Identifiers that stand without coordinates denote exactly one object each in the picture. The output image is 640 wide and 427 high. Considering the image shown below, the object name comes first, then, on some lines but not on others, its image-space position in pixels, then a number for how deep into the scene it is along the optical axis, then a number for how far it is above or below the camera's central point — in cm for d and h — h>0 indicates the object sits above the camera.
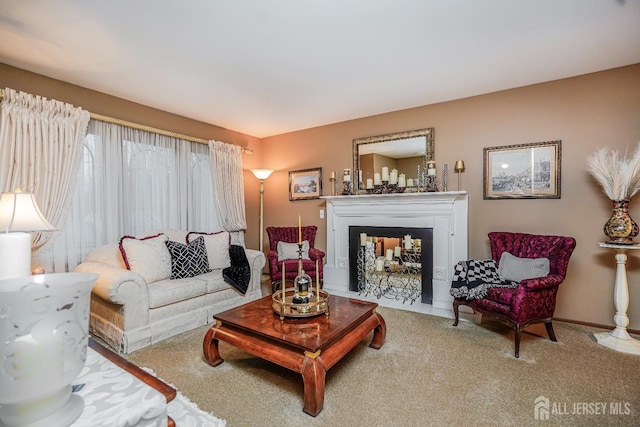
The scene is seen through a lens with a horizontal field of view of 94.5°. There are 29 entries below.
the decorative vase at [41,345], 69 -33
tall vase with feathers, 251 +14
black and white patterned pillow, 315 -55
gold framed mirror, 382 +75
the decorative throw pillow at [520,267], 269 -58
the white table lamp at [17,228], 206 -12
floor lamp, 482 +49
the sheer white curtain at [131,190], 312 +25
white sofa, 245 -86
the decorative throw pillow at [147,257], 289 -47
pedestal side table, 248 -92
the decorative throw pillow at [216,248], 358 -48
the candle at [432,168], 362 +47
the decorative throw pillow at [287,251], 413 -60
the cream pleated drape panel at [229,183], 447 +40
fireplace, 353 -22
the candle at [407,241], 388 -45
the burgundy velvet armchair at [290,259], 386 -62
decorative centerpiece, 217 -74
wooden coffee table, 173 -87
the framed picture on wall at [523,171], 310 +38
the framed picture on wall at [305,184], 471 +40
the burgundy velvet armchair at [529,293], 242 -74
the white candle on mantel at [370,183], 414 +34
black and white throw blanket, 276 -73
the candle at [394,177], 399 +41
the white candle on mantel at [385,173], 404 +47
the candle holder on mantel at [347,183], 426 +36
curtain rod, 320 +101
